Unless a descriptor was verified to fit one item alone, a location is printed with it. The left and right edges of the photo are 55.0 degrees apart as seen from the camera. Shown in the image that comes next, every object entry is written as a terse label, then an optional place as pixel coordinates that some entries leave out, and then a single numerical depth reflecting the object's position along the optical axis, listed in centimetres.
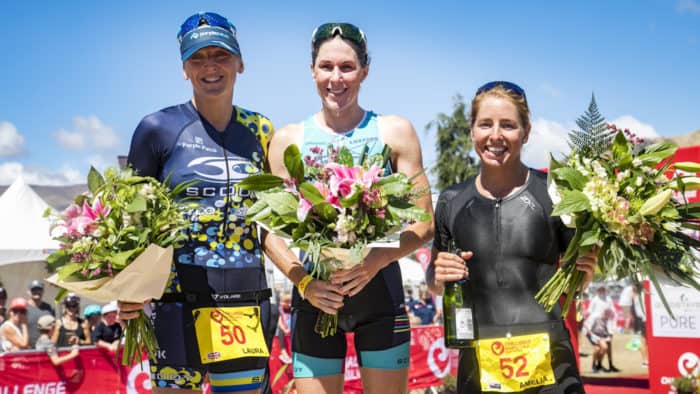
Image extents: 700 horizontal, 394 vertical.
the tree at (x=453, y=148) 3206
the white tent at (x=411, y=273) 2152
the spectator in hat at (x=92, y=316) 1002
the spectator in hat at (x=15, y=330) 902
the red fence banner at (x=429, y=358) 1067
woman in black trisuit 289
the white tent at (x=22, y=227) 1207
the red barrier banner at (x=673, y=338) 941
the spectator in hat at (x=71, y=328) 926
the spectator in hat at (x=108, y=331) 867
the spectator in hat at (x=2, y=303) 1040
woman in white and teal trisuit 312
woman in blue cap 314
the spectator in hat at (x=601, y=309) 1576
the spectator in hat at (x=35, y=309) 940
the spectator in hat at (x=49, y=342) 782
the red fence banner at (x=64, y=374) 761
